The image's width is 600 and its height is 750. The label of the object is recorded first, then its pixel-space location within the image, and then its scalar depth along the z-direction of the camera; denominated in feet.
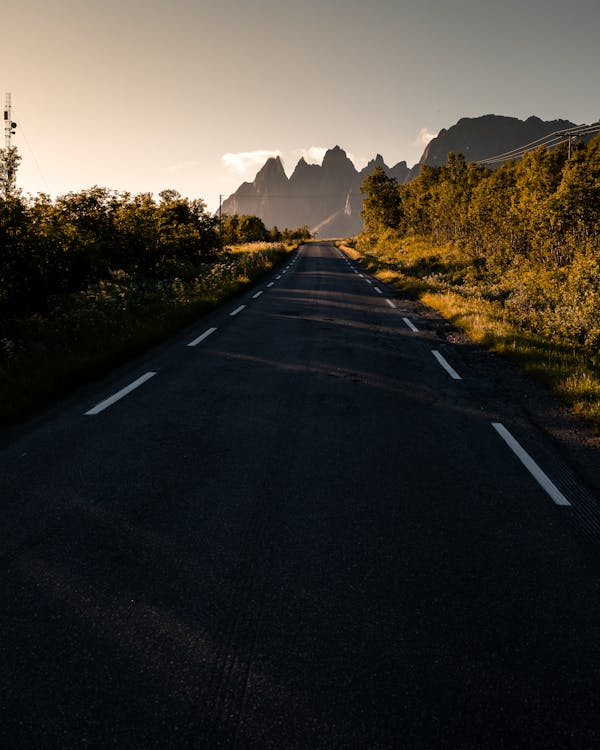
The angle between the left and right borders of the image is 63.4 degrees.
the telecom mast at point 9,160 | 108.99
